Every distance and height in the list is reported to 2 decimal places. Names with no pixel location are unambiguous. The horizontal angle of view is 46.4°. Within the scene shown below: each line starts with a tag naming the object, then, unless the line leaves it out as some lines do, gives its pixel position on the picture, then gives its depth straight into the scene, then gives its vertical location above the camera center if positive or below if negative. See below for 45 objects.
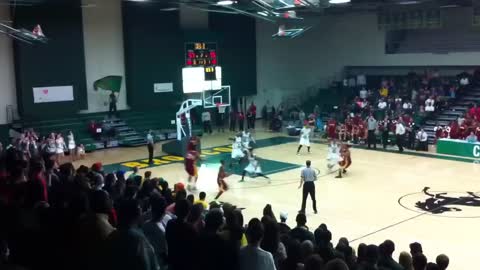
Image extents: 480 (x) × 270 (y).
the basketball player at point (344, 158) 19.55 -2.71
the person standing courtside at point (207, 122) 32.06 -2.13
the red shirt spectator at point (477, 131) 23.66 -2.31
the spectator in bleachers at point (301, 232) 7.88 -2.14
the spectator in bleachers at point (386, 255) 7.12 -2.25
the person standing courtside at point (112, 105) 29.31 -0.91
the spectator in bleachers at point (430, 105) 28.45 -1.36
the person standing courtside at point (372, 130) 26.09 -2.33
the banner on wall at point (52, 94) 26.95 -0.21
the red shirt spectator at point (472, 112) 25.69 -1.62
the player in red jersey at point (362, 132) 27.12 -2.50
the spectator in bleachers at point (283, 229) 7.93 -2.14
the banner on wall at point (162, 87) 31.28 -0.06
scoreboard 30.38 +1.64
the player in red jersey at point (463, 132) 24.36 -2.38
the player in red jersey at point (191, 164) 17.89 -2.50
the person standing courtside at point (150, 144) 22.75 -2.33
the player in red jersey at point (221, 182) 16.48 -2.87
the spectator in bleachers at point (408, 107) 29.30 -1.47
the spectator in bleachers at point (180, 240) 5.13 -1.45
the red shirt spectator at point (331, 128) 27.55 -2.32
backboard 30.69 -0.67
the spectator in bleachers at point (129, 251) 4.55 -1.34
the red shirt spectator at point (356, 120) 27.66 -1.96
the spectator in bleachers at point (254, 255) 4.92 -1.51
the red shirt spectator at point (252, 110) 32.88 -1.56
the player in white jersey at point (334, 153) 20.17 -2.61
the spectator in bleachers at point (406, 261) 7.13 -2.32
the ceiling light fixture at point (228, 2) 17.09 +2.58
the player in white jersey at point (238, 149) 21.31 -2.47
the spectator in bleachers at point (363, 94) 32.94 -0.81
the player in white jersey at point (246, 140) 21.70 -2.21
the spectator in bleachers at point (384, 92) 31.86 -0.71
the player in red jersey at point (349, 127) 27.83 -2.30
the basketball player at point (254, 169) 19.09 -2.91
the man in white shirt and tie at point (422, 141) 24.94 -2.78
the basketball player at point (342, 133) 28.01 -2.60
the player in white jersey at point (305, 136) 24.03 -2.33
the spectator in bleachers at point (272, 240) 5.83 -1.63
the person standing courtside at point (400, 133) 24.88 -2.40
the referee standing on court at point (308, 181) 14.69 -2.60
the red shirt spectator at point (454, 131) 24.61 -2.35
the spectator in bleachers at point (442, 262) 6.79 -2.25
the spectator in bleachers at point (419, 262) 6.87 -2.24
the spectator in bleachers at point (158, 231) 5.75 -1.53
